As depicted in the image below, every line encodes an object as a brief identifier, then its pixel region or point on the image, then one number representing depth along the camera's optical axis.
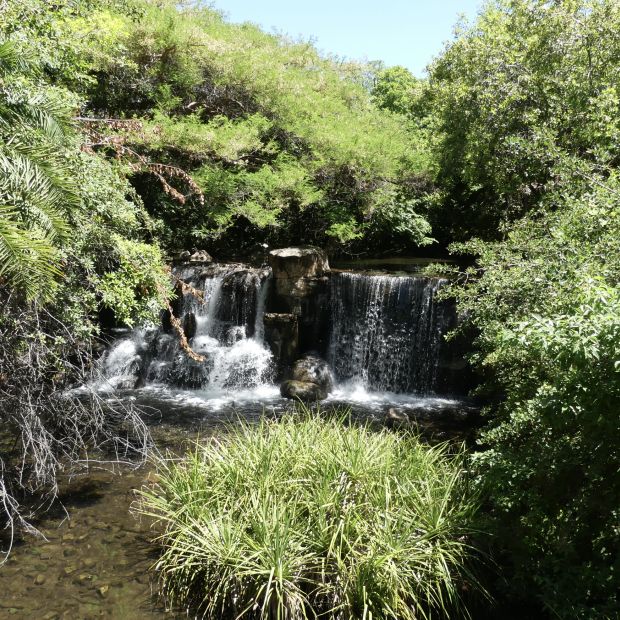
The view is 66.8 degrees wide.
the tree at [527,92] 8.46
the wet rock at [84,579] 4.50
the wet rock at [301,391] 10.54
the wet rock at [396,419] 8.98
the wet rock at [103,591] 4.34
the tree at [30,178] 3.59
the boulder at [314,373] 11.16
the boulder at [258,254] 16.33
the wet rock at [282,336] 11.95
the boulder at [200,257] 15.47
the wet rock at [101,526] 5.34
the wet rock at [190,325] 12.34
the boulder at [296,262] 12.16
